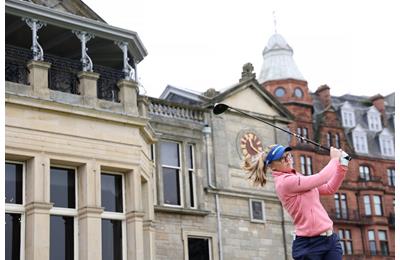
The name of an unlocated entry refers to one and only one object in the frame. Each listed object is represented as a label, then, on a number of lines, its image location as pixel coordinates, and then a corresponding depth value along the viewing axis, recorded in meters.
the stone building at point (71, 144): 16.38
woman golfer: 5.92
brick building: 50.34
